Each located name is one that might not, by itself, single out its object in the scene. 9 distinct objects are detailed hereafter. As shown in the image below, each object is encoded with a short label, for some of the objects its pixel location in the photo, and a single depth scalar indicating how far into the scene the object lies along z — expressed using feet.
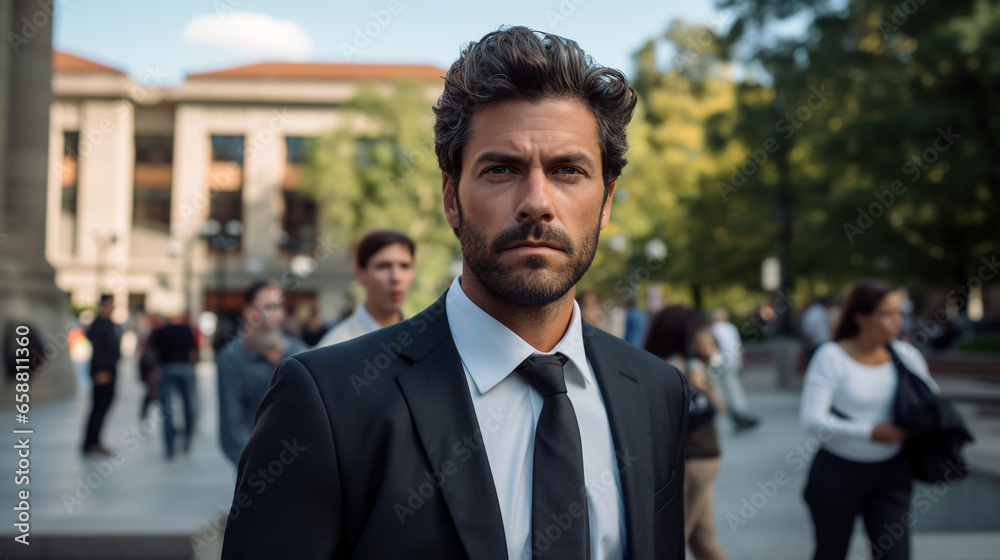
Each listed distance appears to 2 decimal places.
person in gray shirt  15.98
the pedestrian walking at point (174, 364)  35.73
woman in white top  13.87
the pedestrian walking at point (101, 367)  34.78
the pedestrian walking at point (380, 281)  14.29
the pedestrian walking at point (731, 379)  39.53
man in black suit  4.83
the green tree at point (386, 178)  119.44
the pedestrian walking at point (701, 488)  16.89
